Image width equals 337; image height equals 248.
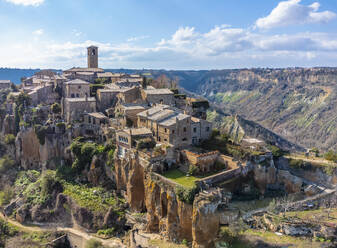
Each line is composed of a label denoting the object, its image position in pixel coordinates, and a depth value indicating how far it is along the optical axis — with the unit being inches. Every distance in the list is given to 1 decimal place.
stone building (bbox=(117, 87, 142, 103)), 2594.7
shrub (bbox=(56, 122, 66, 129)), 2512.3
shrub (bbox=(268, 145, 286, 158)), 2115.0
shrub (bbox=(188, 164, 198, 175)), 1717.5
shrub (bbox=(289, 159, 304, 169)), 2053.4
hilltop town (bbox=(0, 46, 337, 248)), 1512.1
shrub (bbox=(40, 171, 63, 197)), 2206.8
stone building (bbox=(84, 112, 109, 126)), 2409.0
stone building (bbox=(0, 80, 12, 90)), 3670.5
